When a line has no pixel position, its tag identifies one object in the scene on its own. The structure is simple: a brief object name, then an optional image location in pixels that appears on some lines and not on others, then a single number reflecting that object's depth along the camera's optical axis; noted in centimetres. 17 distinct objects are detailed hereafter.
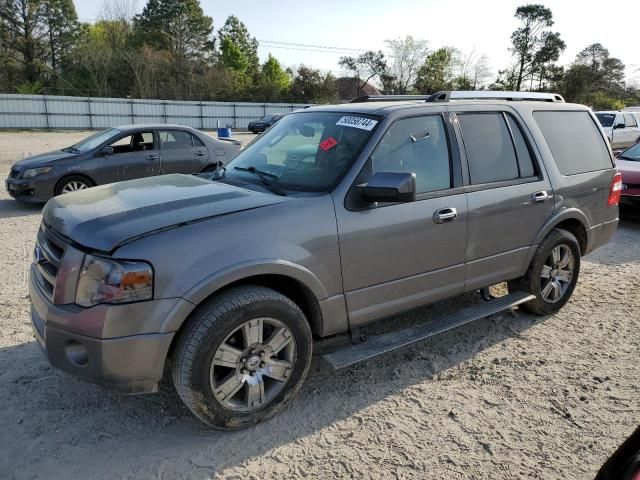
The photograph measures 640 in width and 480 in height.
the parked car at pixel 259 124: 3331
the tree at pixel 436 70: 6538
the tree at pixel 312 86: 5638
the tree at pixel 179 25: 6059
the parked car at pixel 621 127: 1872
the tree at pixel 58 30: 5228
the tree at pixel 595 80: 5634
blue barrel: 2580
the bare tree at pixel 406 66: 6694
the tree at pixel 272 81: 5417
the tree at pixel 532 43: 6094
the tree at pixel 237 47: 6512
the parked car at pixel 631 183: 868
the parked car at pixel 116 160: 888
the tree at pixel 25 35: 4912
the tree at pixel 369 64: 6669
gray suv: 265
